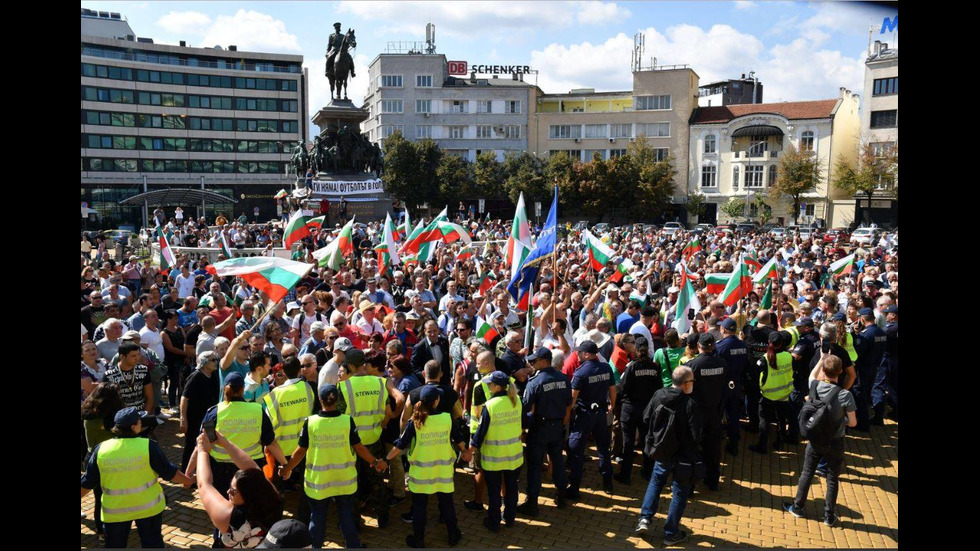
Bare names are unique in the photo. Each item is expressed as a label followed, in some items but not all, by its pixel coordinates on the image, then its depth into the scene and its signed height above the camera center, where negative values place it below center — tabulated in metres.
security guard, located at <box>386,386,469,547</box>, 5.83 -1.79
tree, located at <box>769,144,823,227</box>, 57.50 +6.42
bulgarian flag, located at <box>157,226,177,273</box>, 15.25 -0.19
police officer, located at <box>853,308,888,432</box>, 9.30 -1.47
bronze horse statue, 32.41 +8.74
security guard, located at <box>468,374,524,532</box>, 6.21 -1.75
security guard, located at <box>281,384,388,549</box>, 5.48 -1.78
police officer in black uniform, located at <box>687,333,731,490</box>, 6.95 -1.51
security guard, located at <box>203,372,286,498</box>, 5.59 -1.48
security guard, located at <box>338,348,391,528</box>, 6.28 -1.54
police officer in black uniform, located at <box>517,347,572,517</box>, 6.63 -1.66
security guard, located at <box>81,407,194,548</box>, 4.86 -1.70
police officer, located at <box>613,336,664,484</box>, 7.30 -1.58
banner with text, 31.59 +2.84
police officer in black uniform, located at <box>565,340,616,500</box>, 6.98 -1.65
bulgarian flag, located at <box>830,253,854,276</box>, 15.45 -0.38
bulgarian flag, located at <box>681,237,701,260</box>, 20.72 -0.01
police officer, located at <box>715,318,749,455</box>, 8.02 -1.41
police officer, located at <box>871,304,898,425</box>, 9.38 -1.75
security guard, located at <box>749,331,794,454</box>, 8.13 -1.72
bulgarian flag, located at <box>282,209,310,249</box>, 16.22 +0.40
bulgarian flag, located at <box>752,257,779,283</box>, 12.05 -0.40
